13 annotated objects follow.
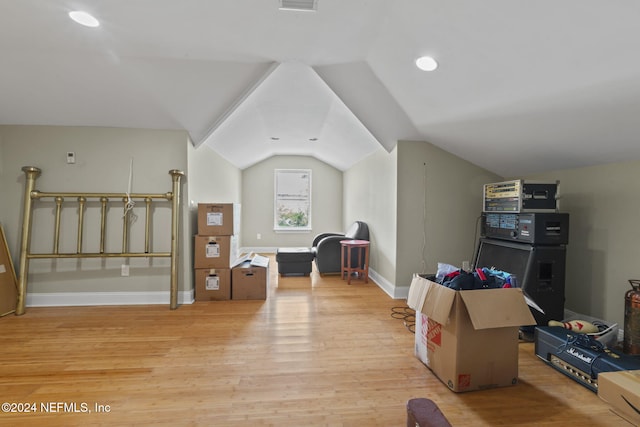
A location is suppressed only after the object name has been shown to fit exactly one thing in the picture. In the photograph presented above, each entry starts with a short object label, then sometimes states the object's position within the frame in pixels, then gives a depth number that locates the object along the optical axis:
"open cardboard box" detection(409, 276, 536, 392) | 1.67
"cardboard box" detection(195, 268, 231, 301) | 3.33
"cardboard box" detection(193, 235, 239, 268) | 3.32
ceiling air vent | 1.76
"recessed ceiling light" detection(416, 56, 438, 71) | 2.05
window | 6.84
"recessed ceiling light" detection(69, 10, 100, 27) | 1.86
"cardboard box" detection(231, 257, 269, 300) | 3.39
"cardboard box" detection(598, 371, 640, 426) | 1.17
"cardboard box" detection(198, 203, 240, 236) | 3.33
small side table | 4.19
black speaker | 2.38
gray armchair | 4.54
